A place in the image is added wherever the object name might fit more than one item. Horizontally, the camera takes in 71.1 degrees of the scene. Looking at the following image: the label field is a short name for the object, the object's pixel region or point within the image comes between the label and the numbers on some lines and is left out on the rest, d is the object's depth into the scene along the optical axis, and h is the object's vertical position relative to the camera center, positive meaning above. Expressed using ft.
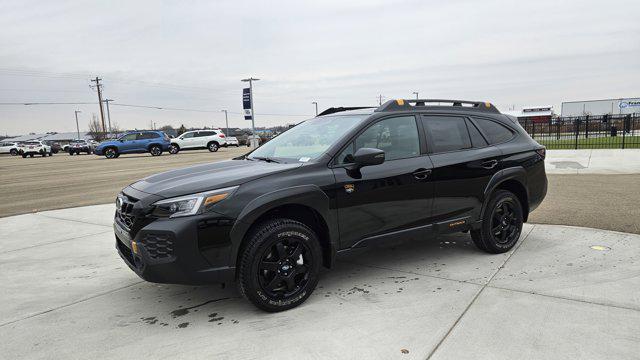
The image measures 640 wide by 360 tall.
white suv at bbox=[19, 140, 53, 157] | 134.04 -3.41
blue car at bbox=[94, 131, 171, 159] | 98.73 -2.75
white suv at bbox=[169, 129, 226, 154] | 110.01 -2.88
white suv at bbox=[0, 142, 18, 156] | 158.42 -3.74
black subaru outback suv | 10.61 -2.08
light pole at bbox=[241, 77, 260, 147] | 83.42 +3.36
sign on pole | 86.43 +5.02
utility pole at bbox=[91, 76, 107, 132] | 218.46 +20.09
